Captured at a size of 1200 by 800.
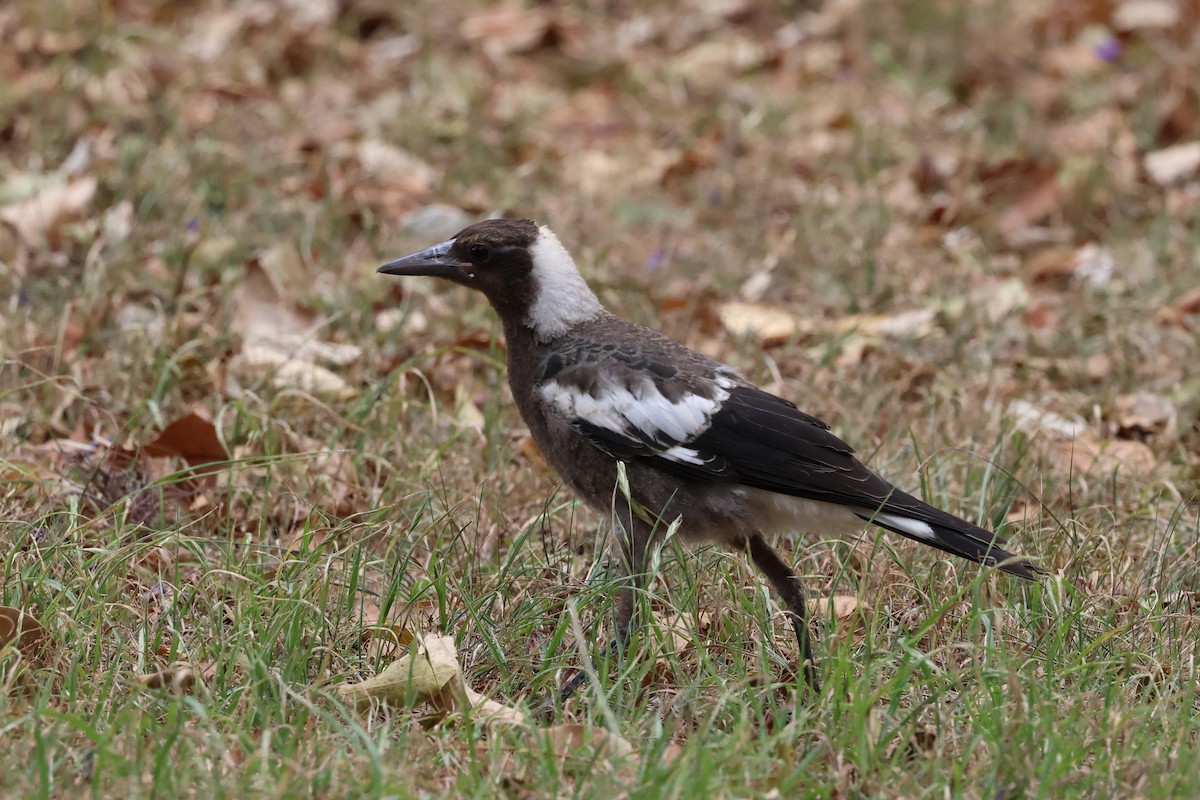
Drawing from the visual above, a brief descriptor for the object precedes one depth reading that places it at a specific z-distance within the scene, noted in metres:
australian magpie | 7.11
